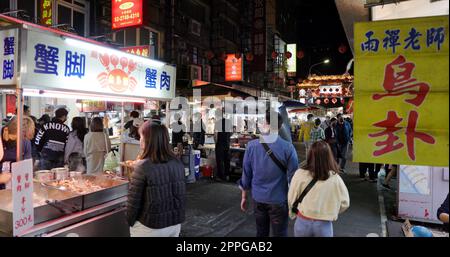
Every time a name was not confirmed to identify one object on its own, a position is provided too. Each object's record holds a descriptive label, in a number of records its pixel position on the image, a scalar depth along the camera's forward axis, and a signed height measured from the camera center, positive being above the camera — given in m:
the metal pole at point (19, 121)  3.36 +0.02
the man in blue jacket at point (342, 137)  12.02 -0.40
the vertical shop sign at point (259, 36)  25.50 +7.23
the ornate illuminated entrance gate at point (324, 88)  25.16 +3.16
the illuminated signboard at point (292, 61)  32.06 +6.68
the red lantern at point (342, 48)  12.77 +3.10
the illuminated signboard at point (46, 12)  11.20 +3.88
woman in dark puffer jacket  3.22 -0.65
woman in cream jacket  3.34 -0.72
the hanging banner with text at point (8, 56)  3.34 +0.71
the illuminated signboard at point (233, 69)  21.28 +3.75
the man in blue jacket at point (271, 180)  4.07 -0.70
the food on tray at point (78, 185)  4.34 -0.88
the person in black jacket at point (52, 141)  6.44 -0.36
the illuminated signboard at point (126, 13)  11.70 +4.14
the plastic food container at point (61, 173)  4.74 -0.74
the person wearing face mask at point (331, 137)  11.97 -0.40
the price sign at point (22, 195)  3.14 -0.73
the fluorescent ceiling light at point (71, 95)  3.84 +0.39
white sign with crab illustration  3.46 +0.72
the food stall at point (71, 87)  3.39 +0.46
